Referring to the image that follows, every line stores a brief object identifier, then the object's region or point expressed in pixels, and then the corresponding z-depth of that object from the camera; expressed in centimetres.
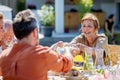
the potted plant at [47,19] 1060
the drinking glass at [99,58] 287
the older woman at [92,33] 322
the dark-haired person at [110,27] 944
